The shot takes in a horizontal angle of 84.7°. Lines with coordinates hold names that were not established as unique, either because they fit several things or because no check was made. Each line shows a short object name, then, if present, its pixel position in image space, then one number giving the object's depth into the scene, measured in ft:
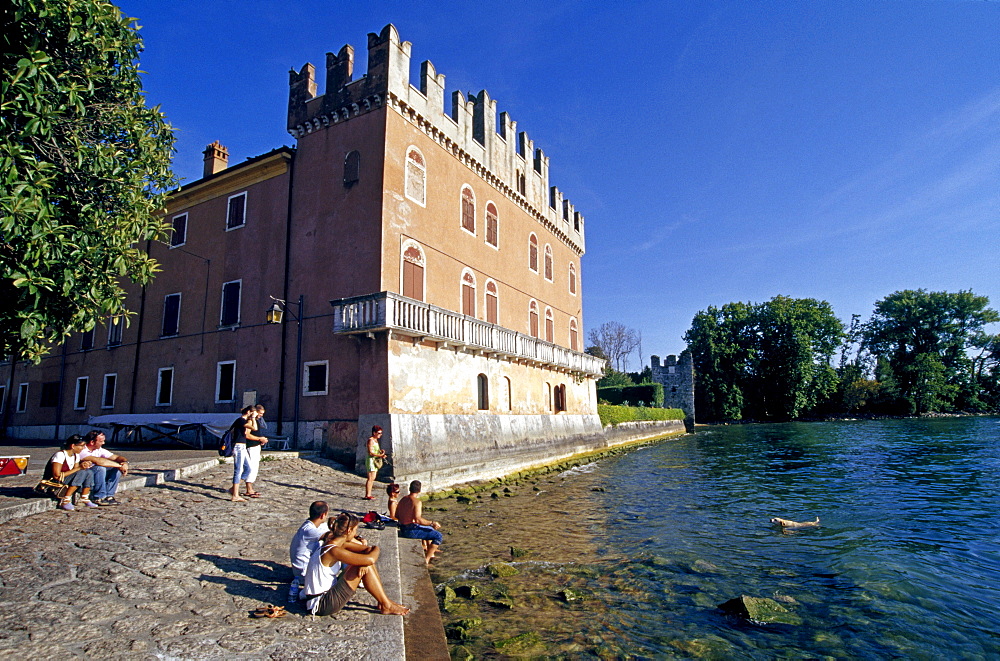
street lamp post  53.15
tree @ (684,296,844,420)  197.26
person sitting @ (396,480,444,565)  29.17
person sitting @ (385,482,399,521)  32.94
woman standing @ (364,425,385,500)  41.14
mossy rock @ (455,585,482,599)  24.00
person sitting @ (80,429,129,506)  30.37
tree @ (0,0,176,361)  21.24
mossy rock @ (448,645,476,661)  18.05
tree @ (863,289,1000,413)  192.34
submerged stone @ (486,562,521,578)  27.04
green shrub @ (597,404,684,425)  115.44
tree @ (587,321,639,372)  285.84
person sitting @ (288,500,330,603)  19.53
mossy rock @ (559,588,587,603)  23.86
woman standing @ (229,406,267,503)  34.09
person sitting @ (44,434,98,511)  29.09
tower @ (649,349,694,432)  190.39
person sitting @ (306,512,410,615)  17.88
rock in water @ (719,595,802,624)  21.71
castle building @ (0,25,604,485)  54.49
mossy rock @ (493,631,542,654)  19.02
